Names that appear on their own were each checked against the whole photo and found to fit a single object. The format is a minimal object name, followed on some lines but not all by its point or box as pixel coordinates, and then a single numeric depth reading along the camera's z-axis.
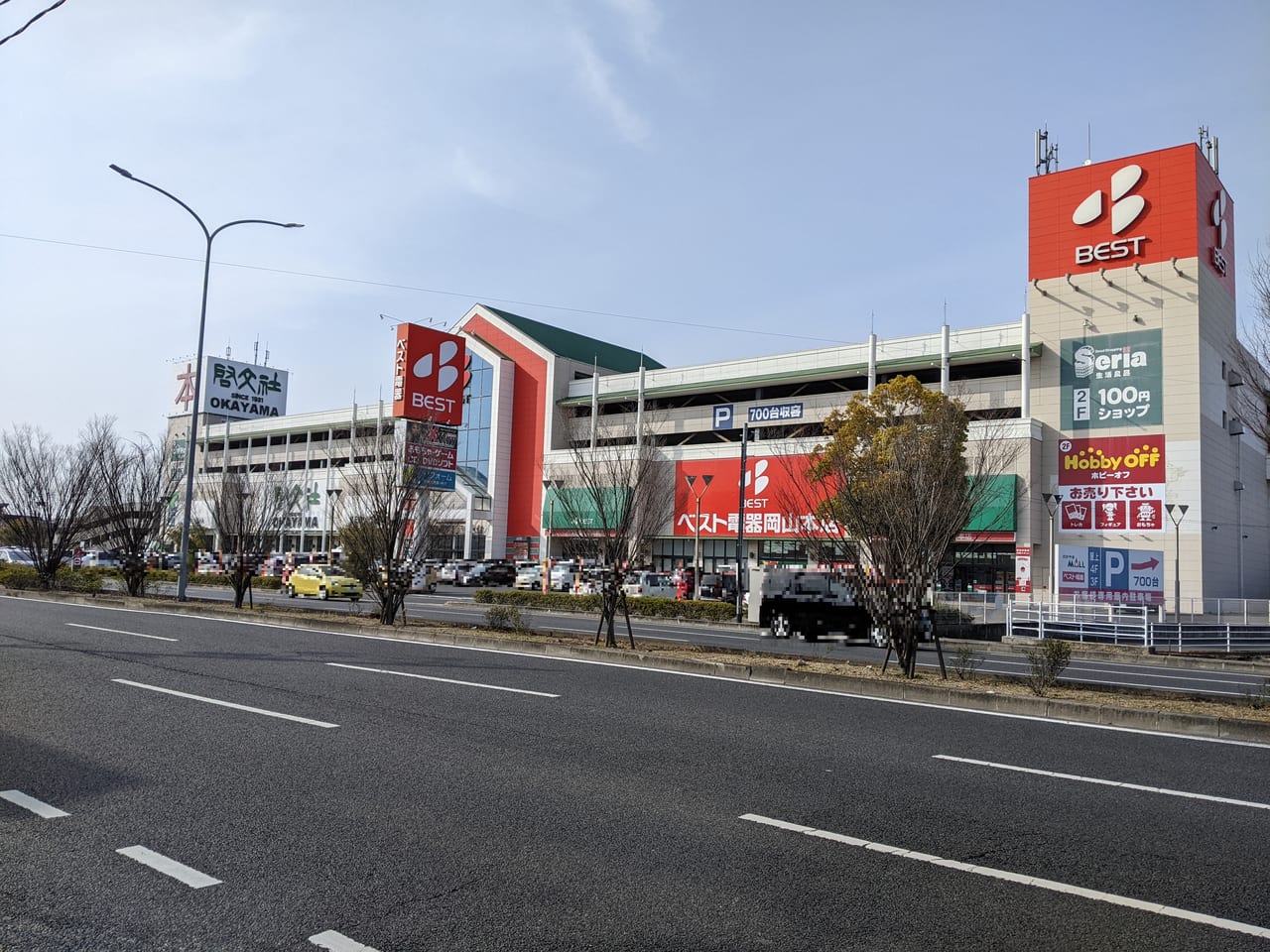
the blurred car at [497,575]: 51.94
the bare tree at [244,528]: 25.18
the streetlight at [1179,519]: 32.72
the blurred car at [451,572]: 52.97
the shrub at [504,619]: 18.61
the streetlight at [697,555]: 35.50
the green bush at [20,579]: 31.64
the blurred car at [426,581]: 44.16
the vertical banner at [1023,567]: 39.19
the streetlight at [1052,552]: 34.69
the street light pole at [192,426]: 24.45
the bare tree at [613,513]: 17.67
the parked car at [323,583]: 34.75
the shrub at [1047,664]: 11.70
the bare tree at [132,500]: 28.30
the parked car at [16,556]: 50.12
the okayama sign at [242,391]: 84.81
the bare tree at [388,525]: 20.34
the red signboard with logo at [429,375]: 52.25
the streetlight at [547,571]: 43.34
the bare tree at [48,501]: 30.02
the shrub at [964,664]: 13.10
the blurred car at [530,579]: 46.06
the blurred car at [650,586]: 37.47
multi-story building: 38.69
